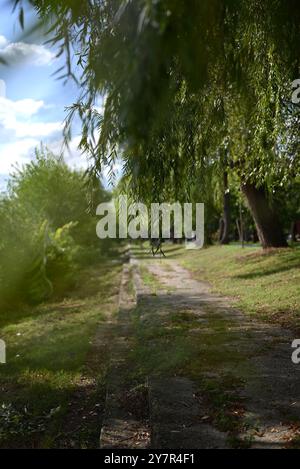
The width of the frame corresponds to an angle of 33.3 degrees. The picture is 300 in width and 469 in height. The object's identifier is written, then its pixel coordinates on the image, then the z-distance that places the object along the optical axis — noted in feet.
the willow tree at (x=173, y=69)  8.30
